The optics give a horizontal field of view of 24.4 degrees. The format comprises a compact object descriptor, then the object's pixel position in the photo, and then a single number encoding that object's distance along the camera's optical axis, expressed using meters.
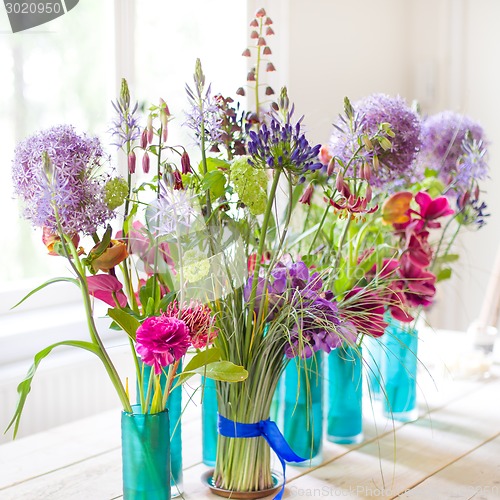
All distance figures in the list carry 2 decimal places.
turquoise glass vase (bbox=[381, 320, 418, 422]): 2.05
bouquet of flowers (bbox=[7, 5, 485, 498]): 1.43
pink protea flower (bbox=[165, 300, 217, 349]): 1.49
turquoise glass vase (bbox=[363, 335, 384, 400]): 2.09
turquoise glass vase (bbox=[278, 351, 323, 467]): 1.78
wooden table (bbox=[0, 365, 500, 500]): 1.70
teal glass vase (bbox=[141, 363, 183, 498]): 1.65
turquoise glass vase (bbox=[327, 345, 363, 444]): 1.91
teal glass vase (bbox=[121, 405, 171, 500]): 1.50
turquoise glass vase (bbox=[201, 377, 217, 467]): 1.74
